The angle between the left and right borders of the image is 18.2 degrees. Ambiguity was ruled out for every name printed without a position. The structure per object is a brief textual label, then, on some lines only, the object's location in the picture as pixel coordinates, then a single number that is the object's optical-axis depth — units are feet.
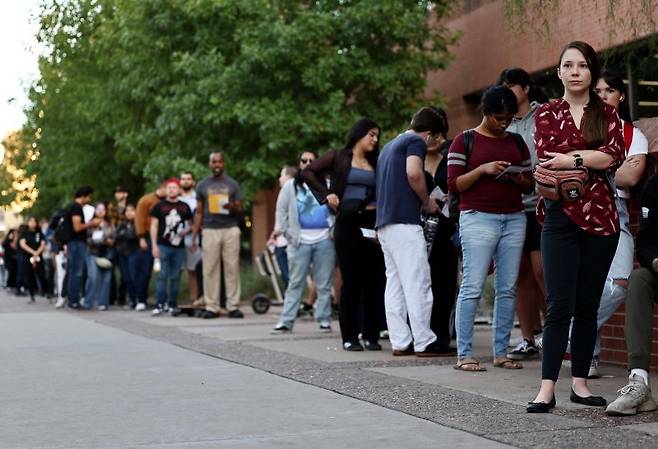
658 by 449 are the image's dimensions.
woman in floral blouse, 34.55
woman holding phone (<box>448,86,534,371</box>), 45.50
